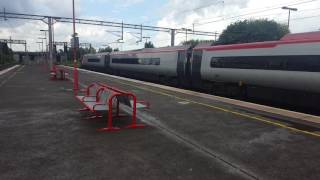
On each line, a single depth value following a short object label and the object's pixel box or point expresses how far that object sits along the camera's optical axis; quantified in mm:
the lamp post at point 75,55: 11829
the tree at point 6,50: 59112
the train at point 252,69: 8486
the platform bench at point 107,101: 5702
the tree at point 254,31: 33880
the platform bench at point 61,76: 17680
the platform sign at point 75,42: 12359
